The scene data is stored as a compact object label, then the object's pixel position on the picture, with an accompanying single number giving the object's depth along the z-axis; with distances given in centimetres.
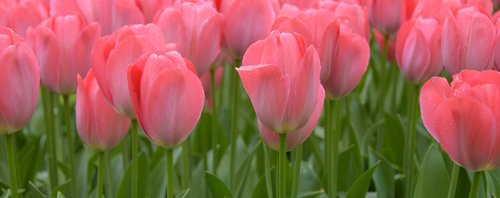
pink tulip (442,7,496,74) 143
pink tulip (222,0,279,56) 152
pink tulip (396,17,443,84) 153
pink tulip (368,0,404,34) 167
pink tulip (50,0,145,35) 157
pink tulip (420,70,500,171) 130
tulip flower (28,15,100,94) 149
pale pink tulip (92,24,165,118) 138
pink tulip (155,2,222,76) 149
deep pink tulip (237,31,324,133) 132
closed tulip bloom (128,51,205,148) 133
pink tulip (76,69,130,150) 144
